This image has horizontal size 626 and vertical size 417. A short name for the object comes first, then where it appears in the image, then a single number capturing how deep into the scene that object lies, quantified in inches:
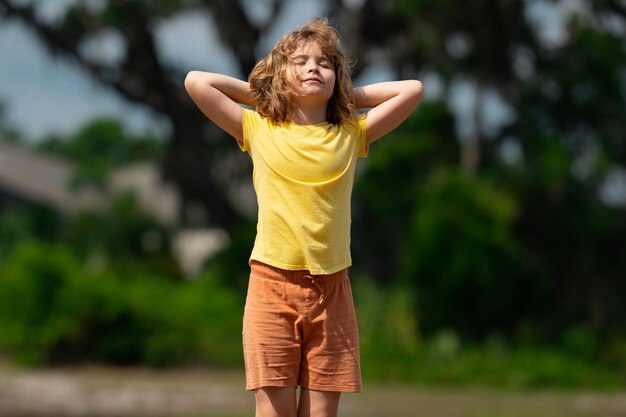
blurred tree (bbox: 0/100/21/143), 2773.1
